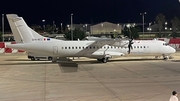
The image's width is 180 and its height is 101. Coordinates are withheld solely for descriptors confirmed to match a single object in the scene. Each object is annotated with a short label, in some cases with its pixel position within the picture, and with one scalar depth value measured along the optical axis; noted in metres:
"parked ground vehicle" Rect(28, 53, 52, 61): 38.82
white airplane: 34.09
